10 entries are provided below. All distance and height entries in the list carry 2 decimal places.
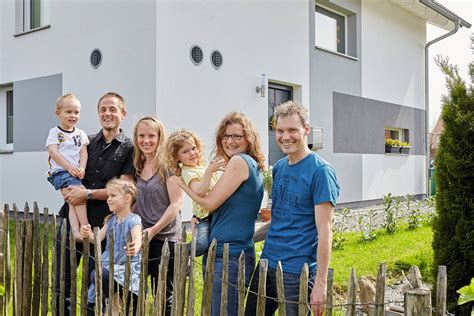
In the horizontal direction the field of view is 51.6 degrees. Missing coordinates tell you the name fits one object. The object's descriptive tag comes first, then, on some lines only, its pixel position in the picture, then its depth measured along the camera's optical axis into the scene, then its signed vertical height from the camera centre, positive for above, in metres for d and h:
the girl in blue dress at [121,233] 3.05 -0.42
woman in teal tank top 2.68 -0.17
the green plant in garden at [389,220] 7.89 -0.86
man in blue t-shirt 2.44 -0.25
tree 3.13 -0.14
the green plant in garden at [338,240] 6.73 -1.02
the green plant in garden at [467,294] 1.68 -0.44
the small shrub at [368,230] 7.31 -0.99
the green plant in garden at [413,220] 8.37 -0.91
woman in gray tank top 3.22 -0.17
